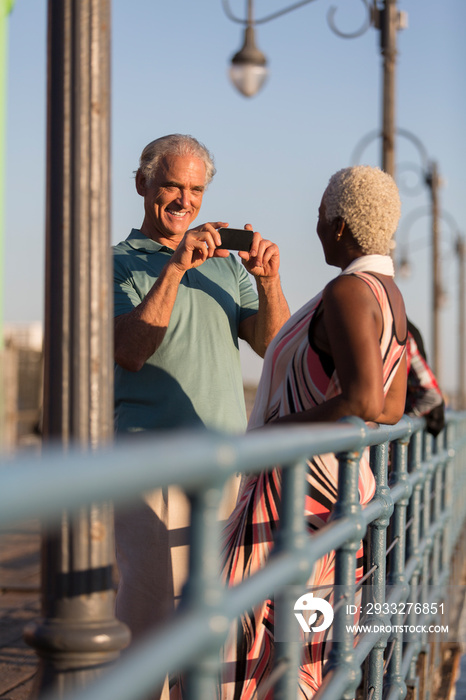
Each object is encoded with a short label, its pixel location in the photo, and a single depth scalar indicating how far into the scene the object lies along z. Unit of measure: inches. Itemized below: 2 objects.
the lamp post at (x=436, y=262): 638.2
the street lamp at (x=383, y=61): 363.6
